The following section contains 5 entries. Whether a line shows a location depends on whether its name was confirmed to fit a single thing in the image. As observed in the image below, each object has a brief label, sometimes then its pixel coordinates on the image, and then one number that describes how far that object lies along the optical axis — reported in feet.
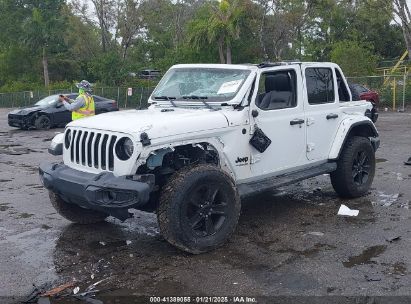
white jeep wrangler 17.31
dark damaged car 65.51
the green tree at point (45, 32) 161.27
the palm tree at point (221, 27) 123.03
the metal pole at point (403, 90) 88.41
